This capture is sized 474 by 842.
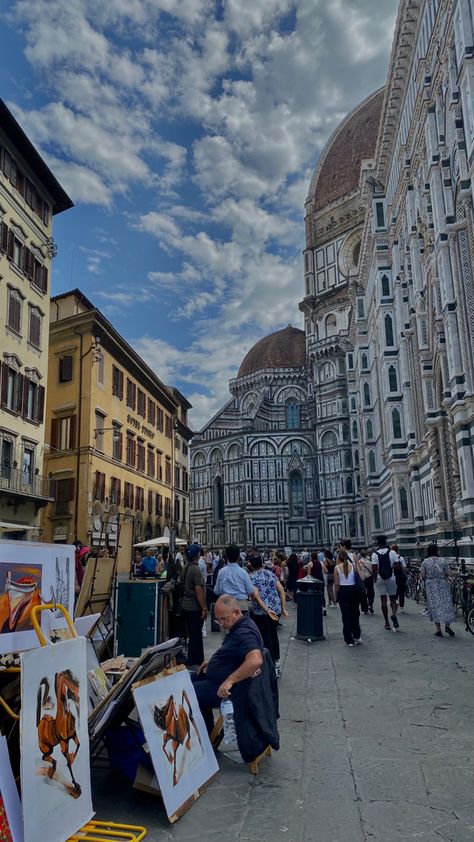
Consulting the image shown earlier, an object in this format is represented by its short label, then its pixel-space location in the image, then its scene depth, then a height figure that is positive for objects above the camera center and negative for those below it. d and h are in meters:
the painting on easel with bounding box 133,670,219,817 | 4.17 -1.11
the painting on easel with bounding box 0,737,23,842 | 3.26 -1.15
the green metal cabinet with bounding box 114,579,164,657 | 9.19 -0.61
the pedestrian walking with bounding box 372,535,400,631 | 12.68 -0.23
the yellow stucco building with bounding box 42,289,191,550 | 28.47 +6.97
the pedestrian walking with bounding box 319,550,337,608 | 19.48 -0.14
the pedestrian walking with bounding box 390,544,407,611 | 15.92 -0.45
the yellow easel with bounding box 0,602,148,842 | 3.74 -1.49
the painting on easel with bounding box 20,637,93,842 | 3.37 -0.90
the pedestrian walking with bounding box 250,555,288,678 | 8.84 -0.28
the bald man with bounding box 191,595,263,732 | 5.21 -0.63
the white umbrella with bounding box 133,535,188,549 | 21.83 +1.04
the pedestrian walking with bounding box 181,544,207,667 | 8.93 -0.53
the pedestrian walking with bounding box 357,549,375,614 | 15.22 -0.28
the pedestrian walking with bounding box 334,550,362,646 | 11.23 -0.55
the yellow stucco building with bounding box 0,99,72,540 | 22.80 +9.58
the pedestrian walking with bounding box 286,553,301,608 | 20.73 -0.01
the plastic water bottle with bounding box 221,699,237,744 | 5.23 -1.20
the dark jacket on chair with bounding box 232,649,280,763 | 4.94 -1.13
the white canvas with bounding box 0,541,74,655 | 4.18 -0.05
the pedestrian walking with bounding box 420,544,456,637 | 11.73 -0.47
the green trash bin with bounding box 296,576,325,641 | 12.20 -0.84
